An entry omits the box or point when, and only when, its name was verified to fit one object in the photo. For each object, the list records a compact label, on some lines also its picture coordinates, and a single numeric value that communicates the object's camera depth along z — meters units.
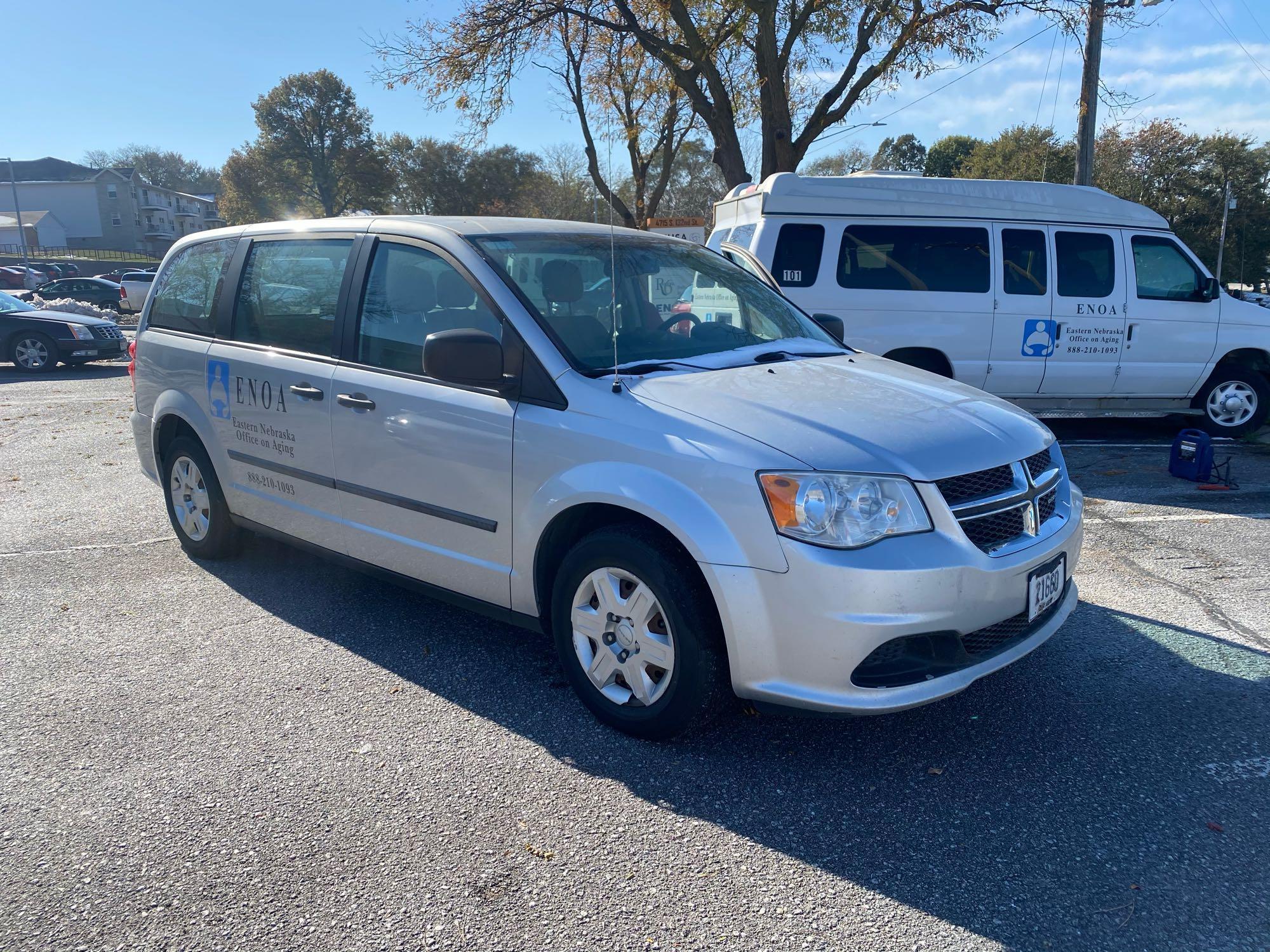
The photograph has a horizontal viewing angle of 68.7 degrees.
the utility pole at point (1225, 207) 37.03
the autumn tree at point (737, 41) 14.92
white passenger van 8.21
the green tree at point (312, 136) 61.84
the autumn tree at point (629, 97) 19.03
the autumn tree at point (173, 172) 114.94
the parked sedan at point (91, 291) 31.41
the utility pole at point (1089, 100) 13.67
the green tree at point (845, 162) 43.47
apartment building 85.00
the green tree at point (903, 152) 65.69
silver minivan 2.91
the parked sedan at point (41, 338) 16.81
